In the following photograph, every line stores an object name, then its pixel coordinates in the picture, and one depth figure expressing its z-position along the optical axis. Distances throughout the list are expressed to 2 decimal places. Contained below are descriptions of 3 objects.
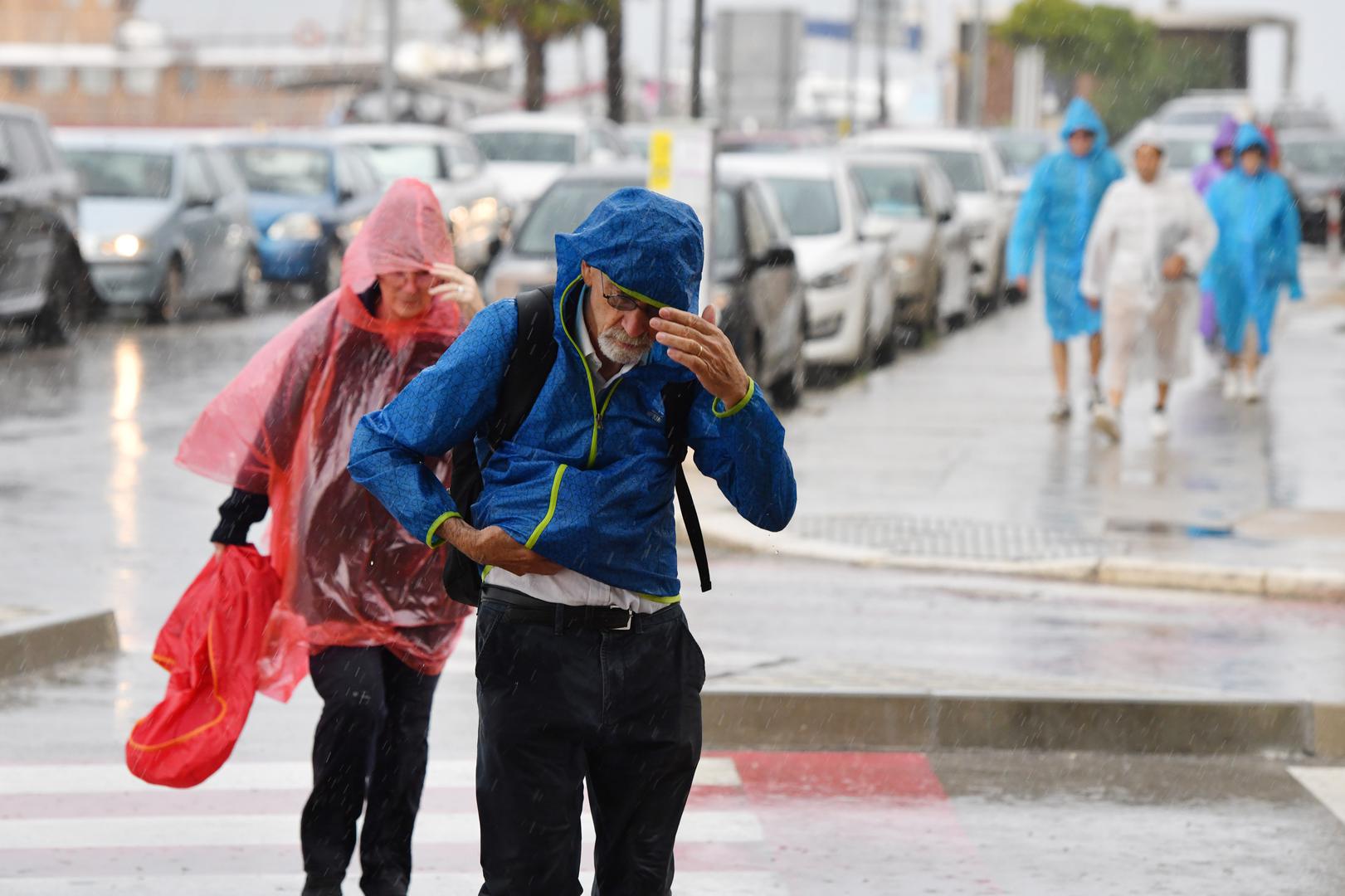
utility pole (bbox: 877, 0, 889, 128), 59.91
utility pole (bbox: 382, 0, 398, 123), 43.16
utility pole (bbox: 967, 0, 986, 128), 60.38
